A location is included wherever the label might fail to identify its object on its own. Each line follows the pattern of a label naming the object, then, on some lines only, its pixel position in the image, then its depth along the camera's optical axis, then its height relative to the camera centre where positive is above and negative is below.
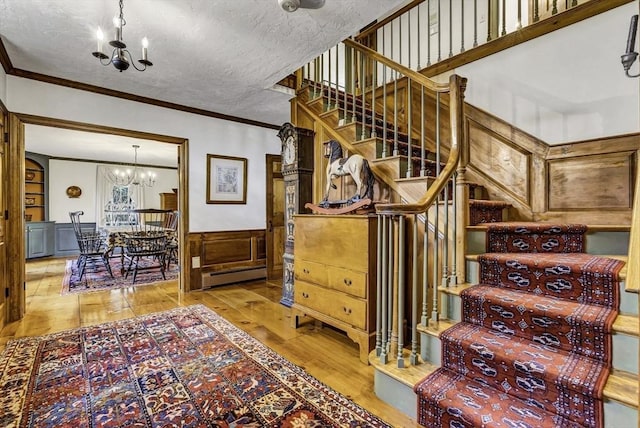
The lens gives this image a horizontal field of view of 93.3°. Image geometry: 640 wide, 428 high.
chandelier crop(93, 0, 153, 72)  1.94 +1.13
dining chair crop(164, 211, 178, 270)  5.42 -0.32
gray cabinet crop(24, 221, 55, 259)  6.62 -0.50
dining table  4.88 -0.37
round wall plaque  7.82 +0.65
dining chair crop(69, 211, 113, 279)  4.87 -0.49
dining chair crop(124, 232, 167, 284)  4.70 -0.46
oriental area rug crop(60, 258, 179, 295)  4.37 -1.01
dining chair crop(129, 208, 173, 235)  5.42 -0.09
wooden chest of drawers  2.22 -0.48
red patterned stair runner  1.24 -0.64
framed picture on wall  4.44 +0.54
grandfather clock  3.32 +0.41
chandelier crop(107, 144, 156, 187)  8.40 +1.12
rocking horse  2.52 +0.36
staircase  1.24 -0.57
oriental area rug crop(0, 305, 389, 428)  1.58 -1.05
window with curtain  8.30 +0.43
